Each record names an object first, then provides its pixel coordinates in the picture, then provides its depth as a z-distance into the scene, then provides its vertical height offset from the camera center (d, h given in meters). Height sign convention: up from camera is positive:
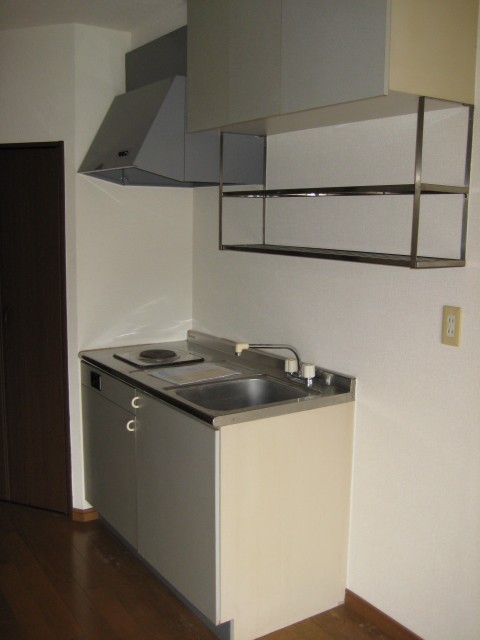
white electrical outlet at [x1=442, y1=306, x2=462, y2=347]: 2.06 -0.29
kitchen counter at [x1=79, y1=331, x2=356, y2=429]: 2.30 -0.63
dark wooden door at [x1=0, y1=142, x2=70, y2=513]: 3.32 -0.52
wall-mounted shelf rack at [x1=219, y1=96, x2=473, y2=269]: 1.89 +0.12
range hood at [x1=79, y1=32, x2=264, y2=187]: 2.76 +0.38
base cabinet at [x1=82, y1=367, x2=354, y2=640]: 2.28 -1.05
